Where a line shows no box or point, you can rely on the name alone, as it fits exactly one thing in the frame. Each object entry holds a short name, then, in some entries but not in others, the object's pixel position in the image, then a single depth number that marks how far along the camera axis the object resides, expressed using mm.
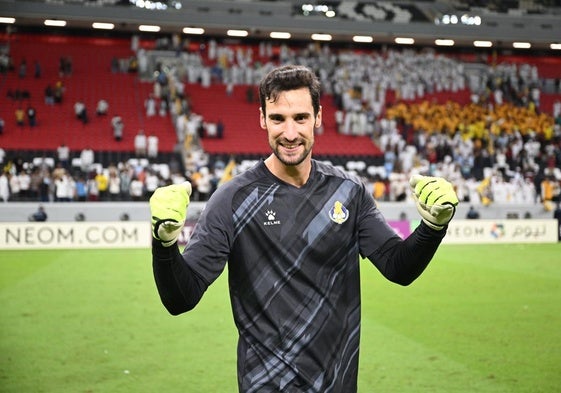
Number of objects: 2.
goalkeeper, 3314
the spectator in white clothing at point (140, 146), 29453
